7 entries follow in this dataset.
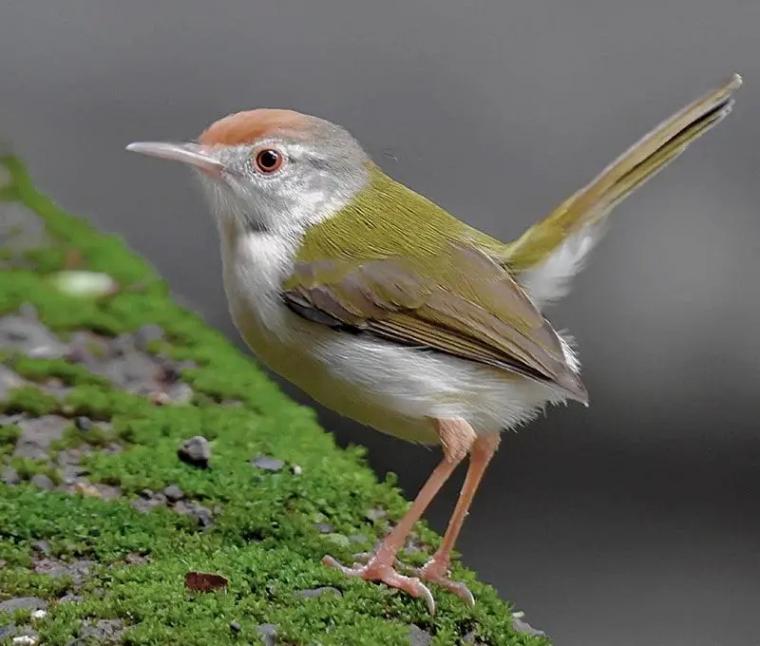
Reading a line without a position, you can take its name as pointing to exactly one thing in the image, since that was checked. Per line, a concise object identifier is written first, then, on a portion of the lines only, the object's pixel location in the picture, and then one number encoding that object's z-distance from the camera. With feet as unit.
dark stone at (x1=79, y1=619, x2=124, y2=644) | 17.97
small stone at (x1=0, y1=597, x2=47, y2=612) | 18.96
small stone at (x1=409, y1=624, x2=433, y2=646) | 19.33
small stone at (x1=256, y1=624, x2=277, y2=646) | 18.37
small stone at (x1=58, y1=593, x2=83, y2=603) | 19.25
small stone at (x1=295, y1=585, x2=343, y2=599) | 19.88
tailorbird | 19.81
